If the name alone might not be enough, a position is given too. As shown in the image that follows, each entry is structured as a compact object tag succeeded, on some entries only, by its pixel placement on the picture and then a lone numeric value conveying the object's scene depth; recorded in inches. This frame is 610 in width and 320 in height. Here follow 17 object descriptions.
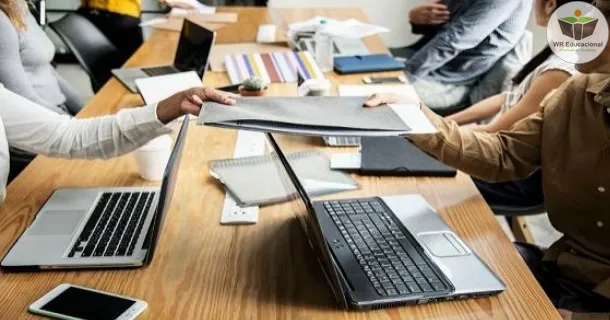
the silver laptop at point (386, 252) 34.5
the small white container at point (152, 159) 49.6
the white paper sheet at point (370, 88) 72.1
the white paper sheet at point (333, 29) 93.4
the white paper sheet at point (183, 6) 115.6
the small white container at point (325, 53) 83.7
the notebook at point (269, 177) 47.4
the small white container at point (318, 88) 65.7
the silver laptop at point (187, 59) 77.9
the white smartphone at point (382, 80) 77.4
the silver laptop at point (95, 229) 38.0
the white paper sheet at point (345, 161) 52.4
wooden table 34.6
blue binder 81.4
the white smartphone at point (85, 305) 33.3
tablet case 51.6
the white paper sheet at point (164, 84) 69.9
